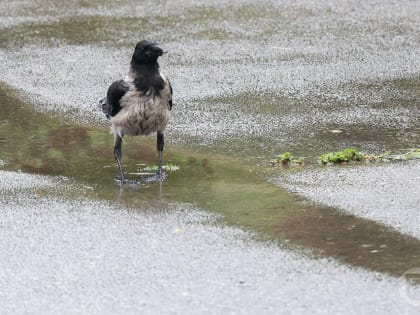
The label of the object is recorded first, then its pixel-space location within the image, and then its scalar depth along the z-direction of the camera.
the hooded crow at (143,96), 16.56
